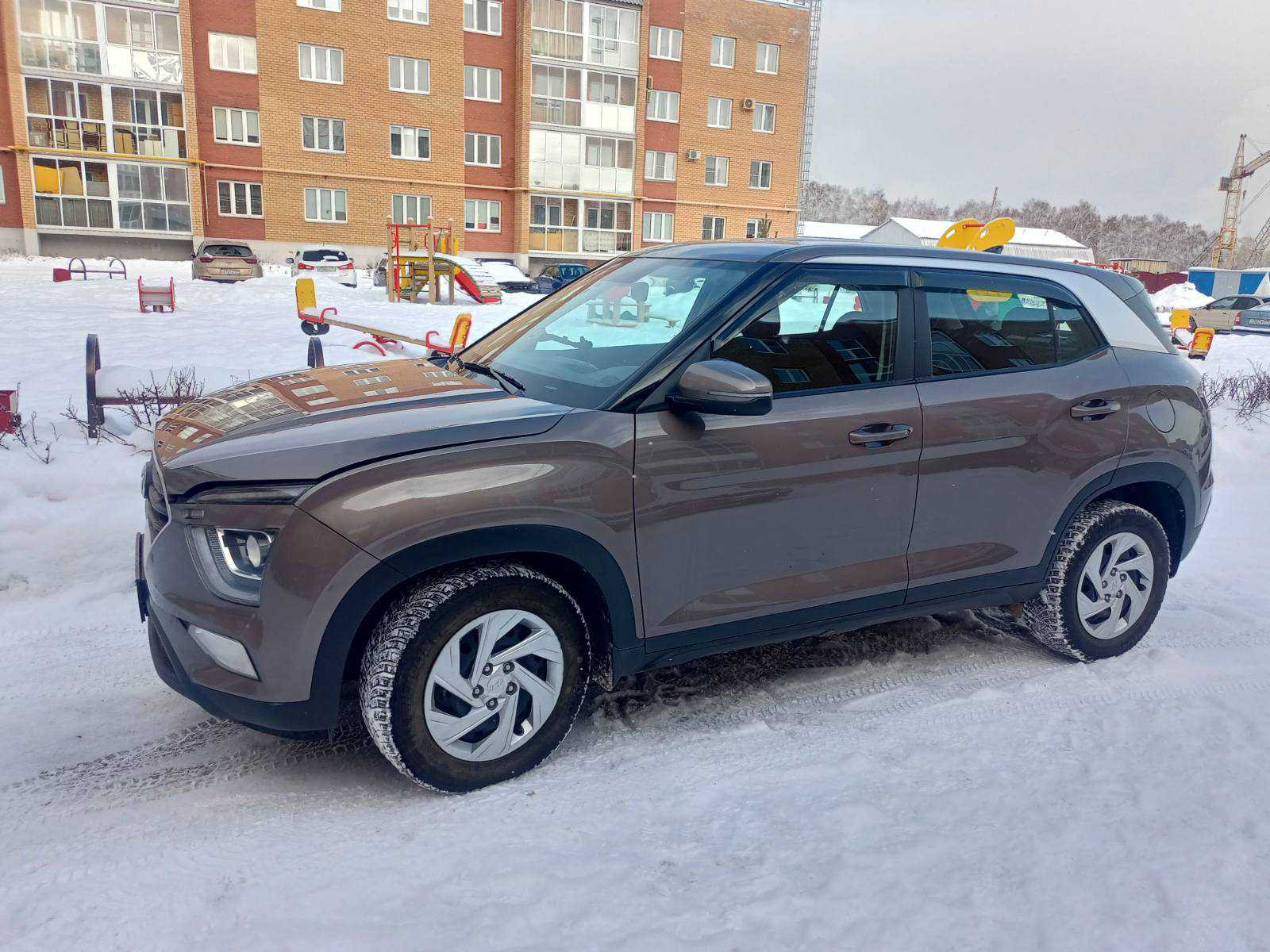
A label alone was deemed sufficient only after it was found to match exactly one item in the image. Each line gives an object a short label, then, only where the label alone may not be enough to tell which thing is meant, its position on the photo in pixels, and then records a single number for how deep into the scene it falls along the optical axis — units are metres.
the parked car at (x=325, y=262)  33.25
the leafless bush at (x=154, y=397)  6.98
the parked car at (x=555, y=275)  29.25
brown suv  2.85
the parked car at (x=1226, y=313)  30.97
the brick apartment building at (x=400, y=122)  36.72
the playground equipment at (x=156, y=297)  17.89
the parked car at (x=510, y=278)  31.69
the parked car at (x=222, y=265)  27.23
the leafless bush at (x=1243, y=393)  10.05
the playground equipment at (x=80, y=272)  24.19
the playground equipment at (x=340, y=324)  9.39
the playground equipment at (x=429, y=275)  24.39
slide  25.03
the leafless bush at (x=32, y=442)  6.05
